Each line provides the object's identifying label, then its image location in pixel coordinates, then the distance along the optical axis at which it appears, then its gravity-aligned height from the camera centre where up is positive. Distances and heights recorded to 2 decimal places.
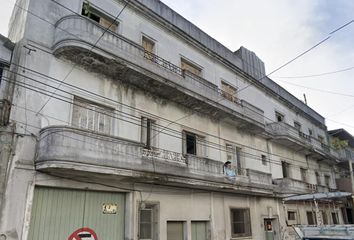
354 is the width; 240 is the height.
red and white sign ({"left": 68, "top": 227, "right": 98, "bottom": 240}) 7.80 -0.59
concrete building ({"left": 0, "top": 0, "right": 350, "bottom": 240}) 7.42 +2.75
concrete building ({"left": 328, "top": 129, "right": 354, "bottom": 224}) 22.80 +3.89
